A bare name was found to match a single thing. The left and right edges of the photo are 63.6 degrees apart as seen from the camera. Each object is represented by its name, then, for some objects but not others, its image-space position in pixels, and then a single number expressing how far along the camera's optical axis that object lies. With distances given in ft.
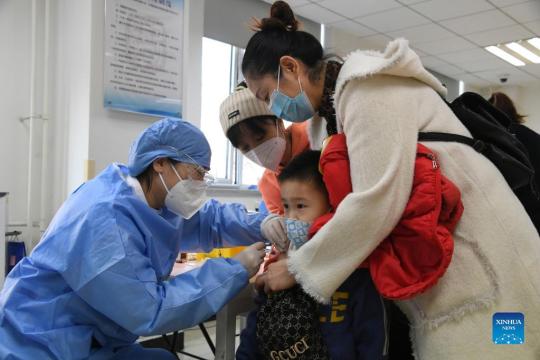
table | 3.90
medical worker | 3.64
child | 3.20
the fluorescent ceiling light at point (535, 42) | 17.49
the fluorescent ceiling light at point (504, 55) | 18.95
